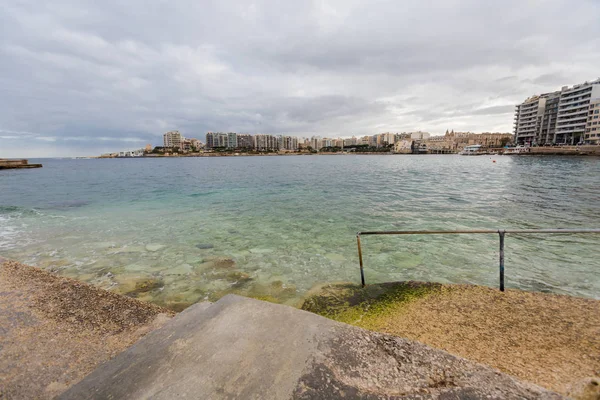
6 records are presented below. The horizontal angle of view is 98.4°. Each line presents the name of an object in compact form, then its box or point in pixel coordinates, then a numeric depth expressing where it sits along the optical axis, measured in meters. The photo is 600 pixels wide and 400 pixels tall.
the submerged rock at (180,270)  7.33
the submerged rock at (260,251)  8.95
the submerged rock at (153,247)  9.36
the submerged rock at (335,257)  8.05
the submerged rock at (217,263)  7.79
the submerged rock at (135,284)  6.27
